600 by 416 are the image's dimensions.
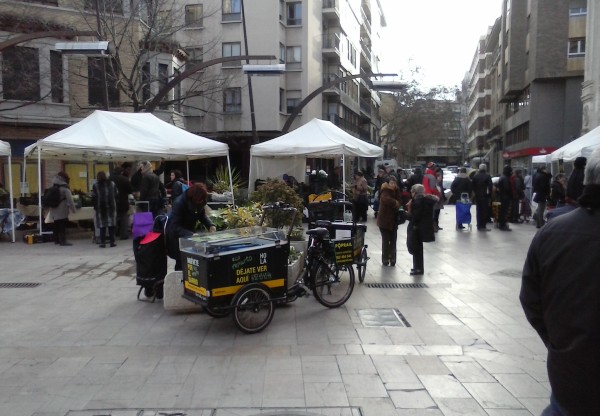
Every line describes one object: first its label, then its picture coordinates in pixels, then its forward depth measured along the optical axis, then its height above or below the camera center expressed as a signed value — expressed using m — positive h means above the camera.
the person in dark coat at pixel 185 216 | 7.03 -0.57
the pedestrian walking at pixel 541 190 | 16.23 -0.52
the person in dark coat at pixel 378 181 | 19.28 -0.36
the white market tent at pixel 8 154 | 13.84 +0.42
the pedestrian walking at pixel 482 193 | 16.23 -0.61
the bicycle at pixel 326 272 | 7.13 -1.27
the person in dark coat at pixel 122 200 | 13.77 -0.69
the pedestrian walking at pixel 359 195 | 17.86 -0.74
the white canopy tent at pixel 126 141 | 12.75 +0.69
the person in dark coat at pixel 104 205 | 12.73 -0.74
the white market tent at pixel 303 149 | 16.33 +0.64
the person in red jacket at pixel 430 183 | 15.41 -0.31
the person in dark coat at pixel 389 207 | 9.91 -0.62
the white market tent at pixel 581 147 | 13.10 +0.58
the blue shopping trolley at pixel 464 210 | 16.38 -1.09
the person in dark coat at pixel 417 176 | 16.39 -0.14
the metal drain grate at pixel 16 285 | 8.69 -1.73
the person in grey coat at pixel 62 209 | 13.12 -0.87
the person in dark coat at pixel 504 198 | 16.44 -0.76
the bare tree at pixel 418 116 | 54.19 +5.37
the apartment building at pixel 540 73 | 35.44 +6.50
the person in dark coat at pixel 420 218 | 9.30 -0.75
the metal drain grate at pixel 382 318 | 6.66 -1.74
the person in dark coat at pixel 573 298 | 2.27 -0.51
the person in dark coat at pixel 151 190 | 13.62 -0.45
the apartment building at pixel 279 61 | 35.09 +7.17
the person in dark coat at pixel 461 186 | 16.59 -0.43
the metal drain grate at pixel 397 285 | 8.70 -1.73
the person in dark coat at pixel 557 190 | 14.23 -0.46
